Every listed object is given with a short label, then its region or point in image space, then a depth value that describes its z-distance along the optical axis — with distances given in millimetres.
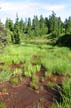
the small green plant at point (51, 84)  3991
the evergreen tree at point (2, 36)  5928
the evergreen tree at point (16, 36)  20844
